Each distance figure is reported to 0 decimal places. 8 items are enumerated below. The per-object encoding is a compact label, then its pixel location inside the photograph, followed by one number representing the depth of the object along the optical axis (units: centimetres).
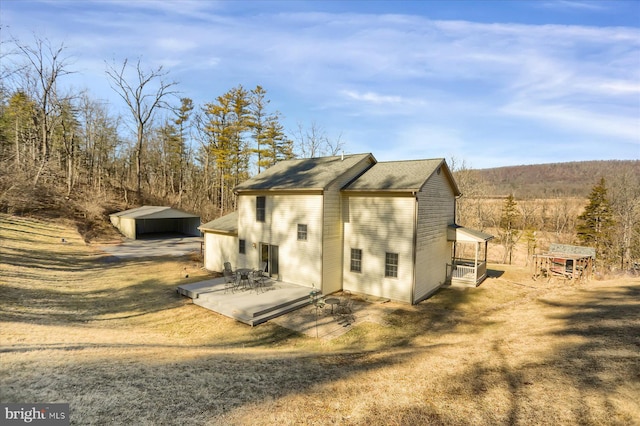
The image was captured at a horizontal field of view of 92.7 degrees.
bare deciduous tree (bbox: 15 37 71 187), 3309
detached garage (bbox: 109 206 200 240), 3139
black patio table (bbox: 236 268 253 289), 1465
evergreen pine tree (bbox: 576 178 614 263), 3123
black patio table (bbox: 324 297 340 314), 1178
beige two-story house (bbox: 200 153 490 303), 1401
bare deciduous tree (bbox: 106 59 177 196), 3856
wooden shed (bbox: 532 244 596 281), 1767
